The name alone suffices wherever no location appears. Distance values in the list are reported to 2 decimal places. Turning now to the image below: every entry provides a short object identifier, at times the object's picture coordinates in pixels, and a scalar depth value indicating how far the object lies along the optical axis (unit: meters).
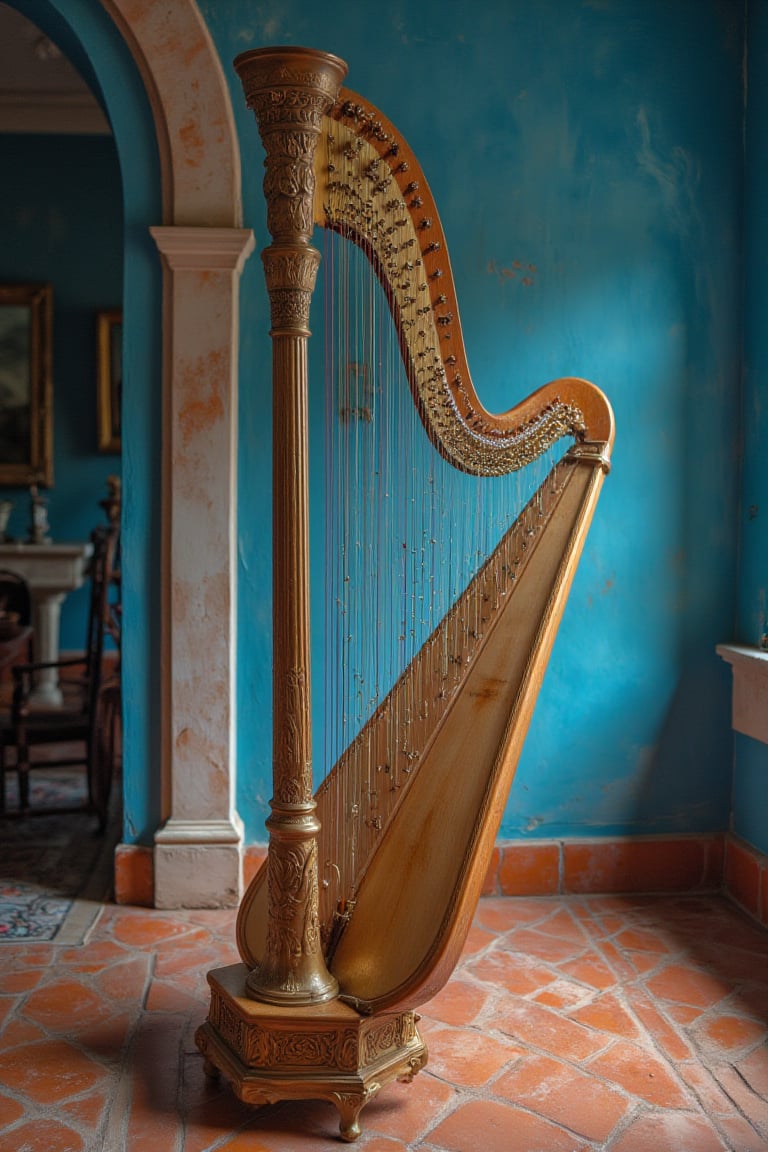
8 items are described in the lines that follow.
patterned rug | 3.63
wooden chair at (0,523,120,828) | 4.63
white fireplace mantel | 7.62
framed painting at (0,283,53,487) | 8.38
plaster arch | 3.66
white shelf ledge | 3.74
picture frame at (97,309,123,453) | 8.38
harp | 2.28
